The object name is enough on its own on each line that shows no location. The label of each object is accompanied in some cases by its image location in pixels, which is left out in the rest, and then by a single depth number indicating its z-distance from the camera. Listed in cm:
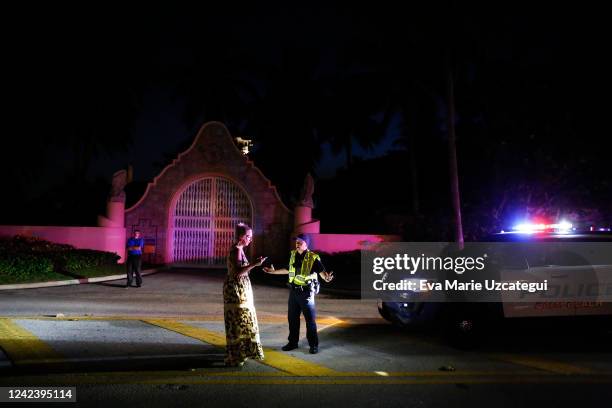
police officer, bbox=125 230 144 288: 1562
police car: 789
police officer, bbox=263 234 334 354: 743
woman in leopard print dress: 654
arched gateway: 2264
